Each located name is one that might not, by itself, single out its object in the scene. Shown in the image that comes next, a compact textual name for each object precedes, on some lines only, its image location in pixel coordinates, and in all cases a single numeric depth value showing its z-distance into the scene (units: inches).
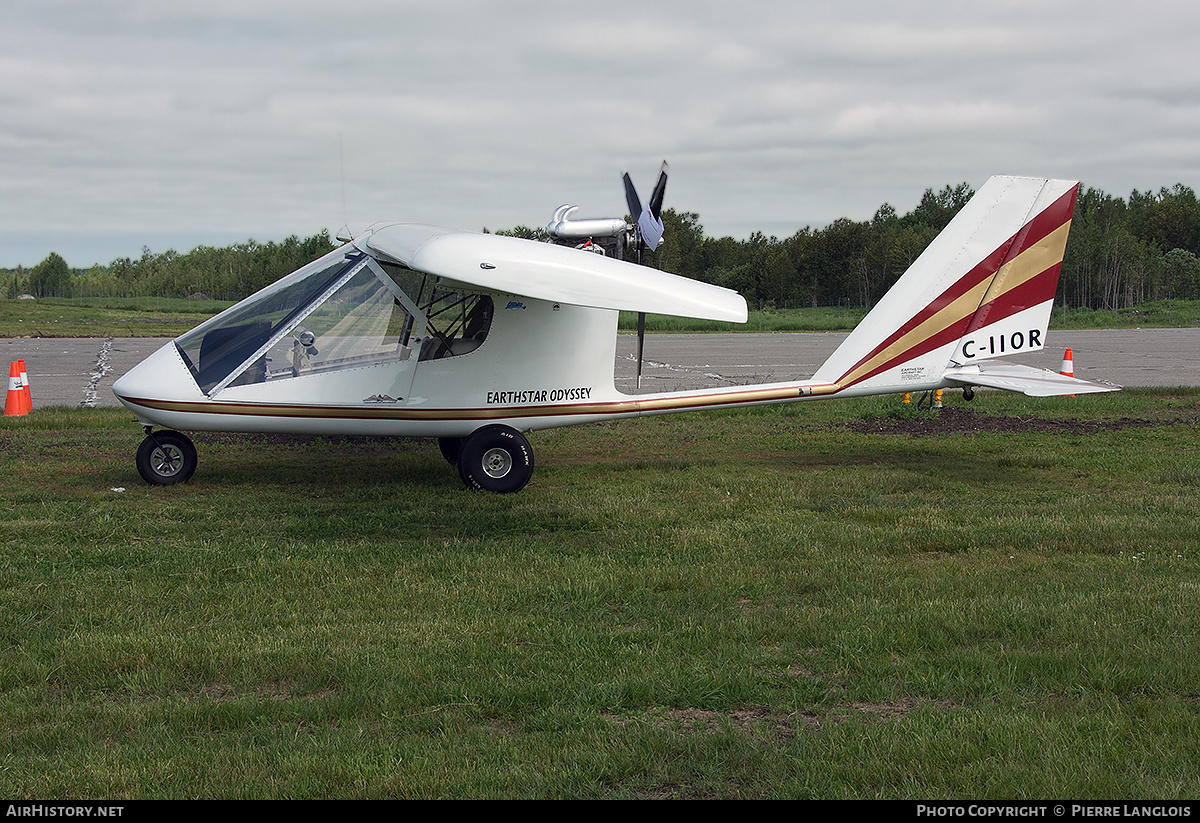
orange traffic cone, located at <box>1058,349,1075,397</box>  618.9
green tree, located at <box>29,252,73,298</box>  3937.0
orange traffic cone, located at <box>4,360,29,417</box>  544.4
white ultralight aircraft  356.8
